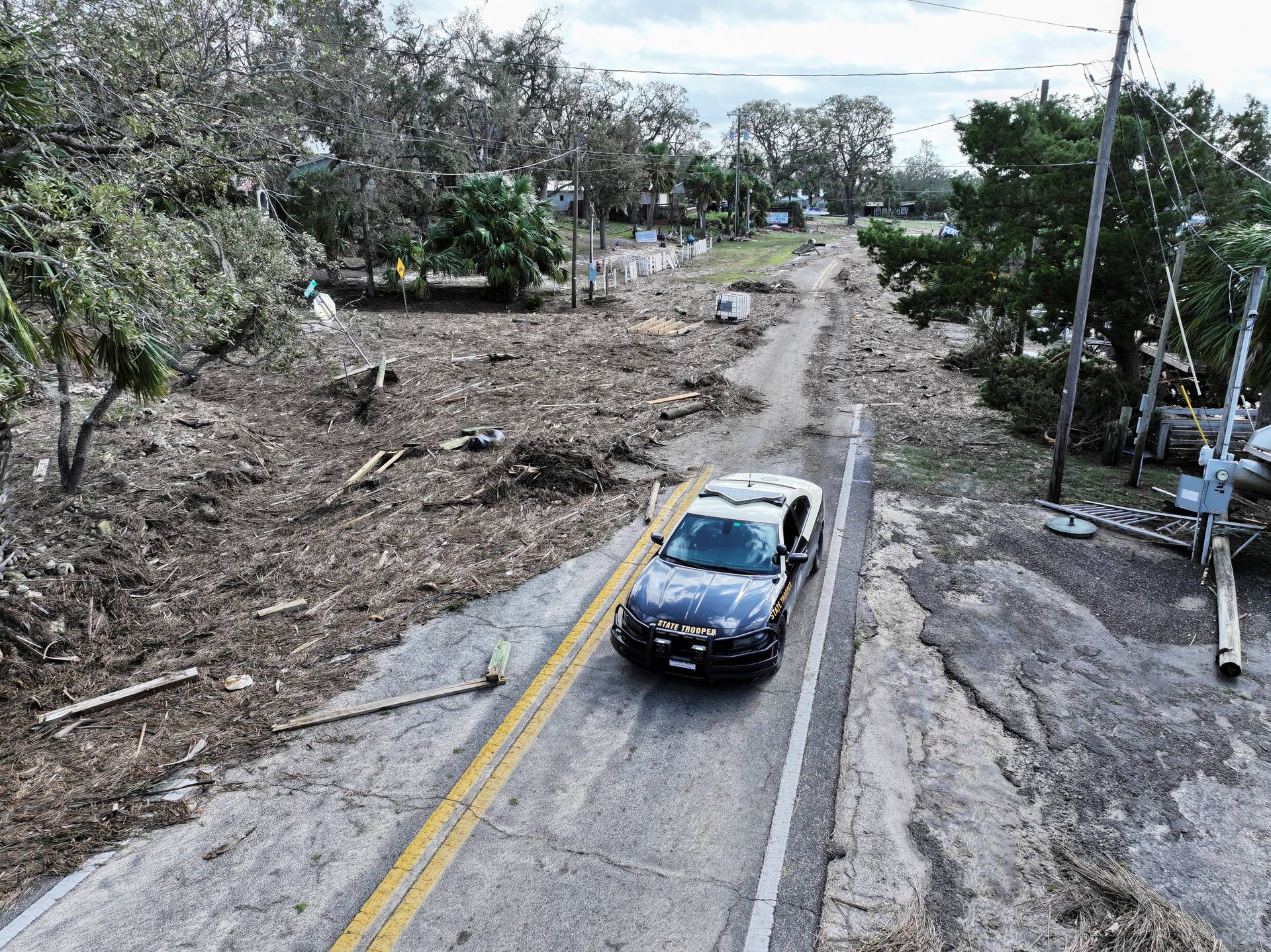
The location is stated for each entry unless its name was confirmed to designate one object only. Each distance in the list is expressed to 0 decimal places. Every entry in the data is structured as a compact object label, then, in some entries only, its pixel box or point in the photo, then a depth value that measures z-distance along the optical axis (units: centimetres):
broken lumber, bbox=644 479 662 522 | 1299
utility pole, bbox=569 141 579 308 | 3393
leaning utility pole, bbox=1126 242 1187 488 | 1398
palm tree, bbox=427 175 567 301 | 3416
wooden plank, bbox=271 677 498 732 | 768
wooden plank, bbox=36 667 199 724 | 779
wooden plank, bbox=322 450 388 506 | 1467
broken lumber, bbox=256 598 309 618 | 998
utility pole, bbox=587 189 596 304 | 3672
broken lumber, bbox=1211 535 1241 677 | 866
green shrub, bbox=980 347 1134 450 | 1739
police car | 802
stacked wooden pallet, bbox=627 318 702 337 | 2945
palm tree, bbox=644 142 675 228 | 6319
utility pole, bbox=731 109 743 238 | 6838
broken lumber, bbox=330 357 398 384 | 2169
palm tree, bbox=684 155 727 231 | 6938
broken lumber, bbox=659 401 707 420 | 1870
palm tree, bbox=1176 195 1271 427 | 1284
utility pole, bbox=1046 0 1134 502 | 1247
